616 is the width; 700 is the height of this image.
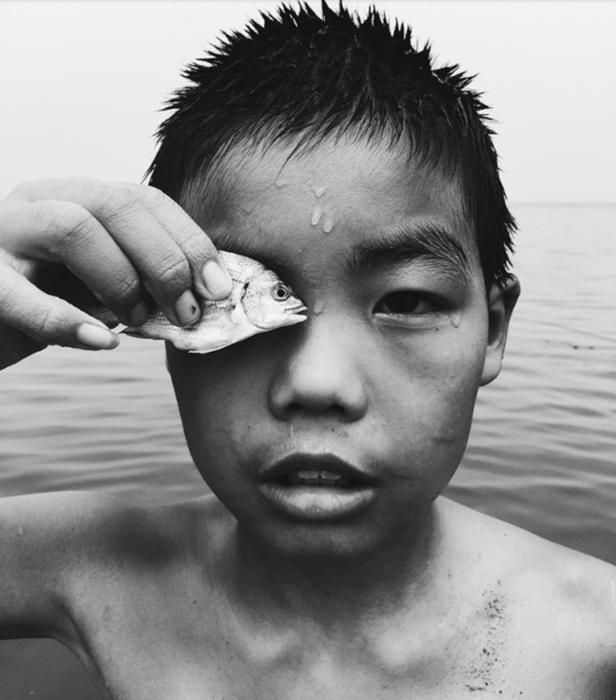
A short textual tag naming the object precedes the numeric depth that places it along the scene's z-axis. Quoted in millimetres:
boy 241
